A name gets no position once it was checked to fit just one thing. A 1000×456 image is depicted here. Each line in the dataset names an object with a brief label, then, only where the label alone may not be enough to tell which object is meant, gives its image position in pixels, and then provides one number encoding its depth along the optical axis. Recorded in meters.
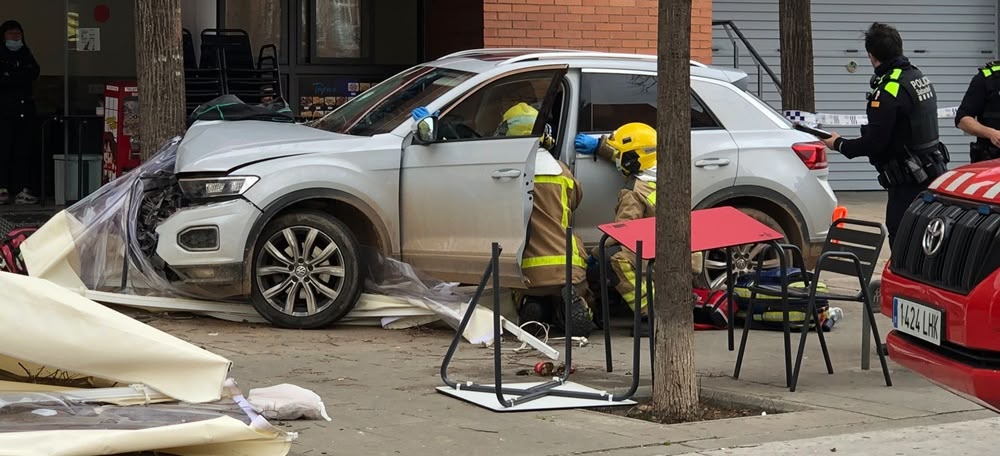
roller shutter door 17.80
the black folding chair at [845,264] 7.52
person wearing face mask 14.10
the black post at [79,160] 13.76
